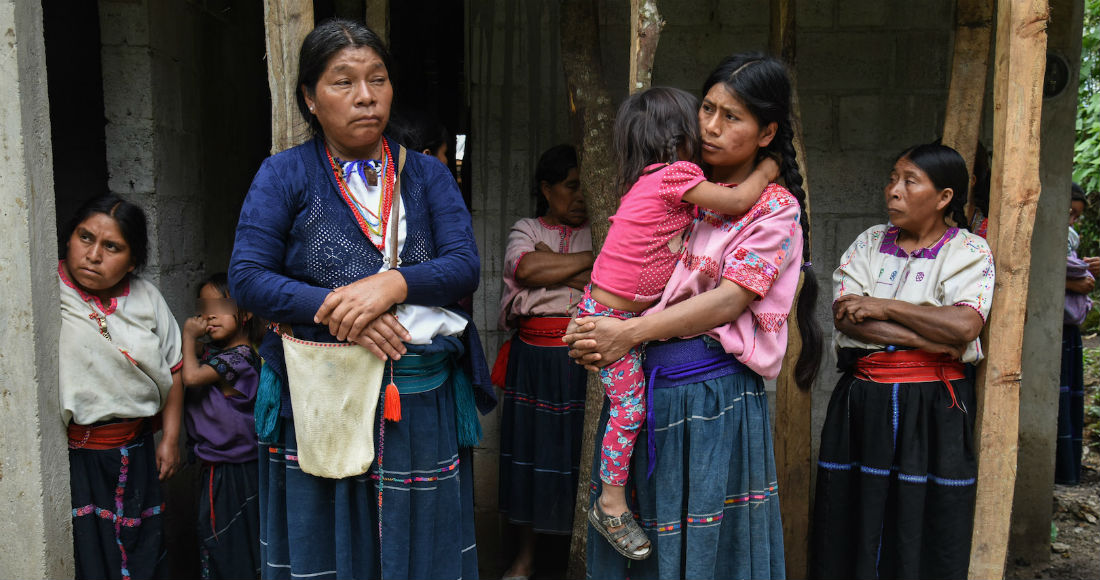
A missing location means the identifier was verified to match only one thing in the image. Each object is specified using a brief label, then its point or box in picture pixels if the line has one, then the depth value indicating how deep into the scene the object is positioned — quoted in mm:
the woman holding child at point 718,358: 2184
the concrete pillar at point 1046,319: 4105
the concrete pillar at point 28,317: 2824
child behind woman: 3447
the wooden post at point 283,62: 2590
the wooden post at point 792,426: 3330
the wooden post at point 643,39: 2568
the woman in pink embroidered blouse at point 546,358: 3766
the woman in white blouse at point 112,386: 3025
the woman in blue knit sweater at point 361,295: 2270
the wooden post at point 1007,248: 2807
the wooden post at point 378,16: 3135
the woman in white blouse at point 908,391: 3100
